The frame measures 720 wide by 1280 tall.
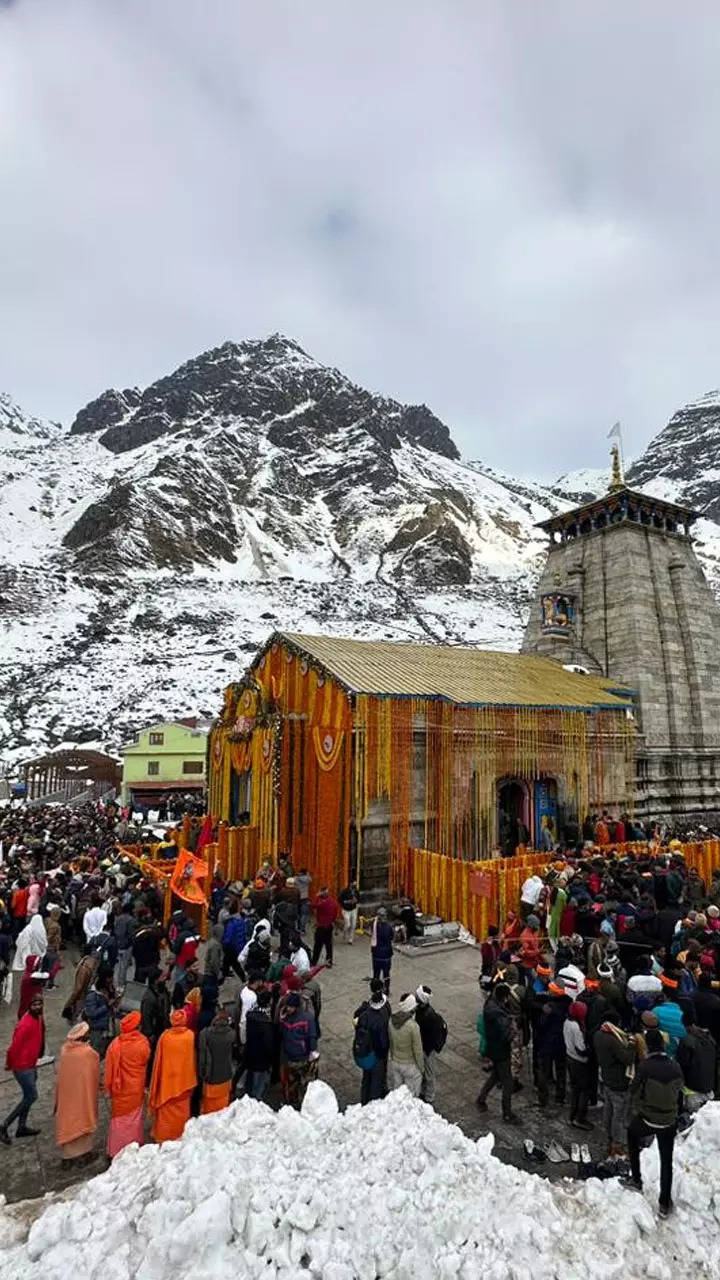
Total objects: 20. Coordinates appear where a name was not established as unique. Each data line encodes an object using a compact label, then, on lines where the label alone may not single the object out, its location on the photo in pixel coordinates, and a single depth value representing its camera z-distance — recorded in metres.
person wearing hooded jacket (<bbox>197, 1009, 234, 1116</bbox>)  7.22
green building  44.88
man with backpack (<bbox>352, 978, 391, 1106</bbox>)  7.52
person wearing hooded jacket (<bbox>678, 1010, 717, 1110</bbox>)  7.27
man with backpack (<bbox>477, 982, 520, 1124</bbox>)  7.65
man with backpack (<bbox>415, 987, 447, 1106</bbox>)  7.76
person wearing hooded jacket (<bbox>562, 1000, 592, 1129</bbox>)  7.57
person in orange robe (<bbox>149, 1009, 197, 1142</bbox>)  7.05
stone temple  25.77
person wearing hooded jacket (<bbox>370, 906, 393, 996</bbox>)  10.91
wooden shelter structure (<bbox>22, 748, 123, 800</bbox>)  43.88
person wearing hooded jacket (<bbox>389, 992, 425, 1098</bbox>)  7.55
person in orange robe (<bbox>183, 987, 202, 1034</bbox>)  7.75
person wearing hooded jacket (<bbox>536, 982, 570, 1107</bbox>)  8.02
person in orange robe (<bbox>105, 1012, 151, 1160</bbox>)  6.81
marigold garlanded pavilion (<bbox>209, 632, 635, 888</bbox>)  16.98
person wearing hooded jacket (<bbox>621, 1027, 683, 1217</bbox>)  5.88
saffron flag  14.01
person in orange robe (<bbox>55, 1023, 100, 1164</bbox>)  6.79
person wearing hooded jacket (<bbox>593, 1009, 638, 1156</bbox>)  6.98
